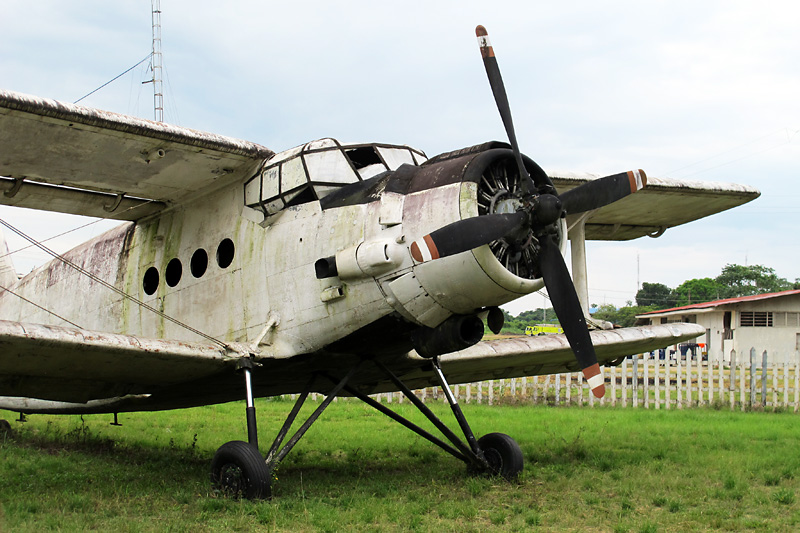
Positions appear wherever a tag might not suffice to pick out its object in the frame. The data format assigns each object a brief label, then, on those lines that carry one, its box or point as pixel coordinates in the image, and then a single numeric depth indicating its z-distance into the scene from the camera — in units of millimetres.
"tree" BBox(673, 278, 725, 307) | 88812
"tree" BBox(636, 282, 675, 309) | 102875
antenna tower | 34500
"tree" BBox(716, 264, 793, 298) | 82562
